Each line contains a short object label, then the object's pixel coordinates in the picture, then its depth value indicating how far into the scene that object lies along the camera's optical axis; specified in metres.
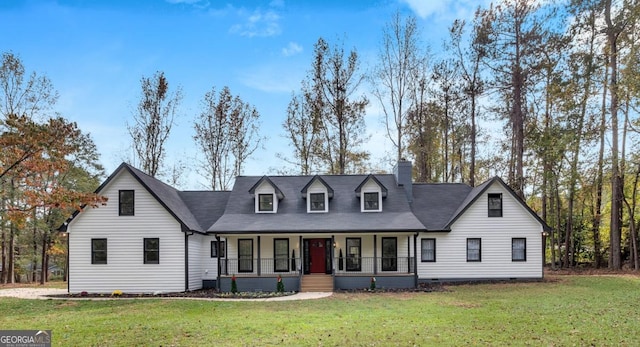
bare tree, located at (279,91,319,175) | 30.73
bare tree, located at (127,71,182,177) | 28.66
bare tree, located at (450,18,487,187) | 28.11
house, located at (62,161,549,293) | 19.81
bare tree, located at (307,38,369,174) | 29.53
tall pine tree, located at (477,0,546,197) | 25.95
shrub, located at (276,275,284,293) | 19.19
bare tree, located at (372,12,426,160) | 29.33
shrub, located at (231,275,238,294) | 19.34
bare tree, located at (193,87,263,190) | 30.48
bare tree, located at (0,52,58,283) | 25.17
